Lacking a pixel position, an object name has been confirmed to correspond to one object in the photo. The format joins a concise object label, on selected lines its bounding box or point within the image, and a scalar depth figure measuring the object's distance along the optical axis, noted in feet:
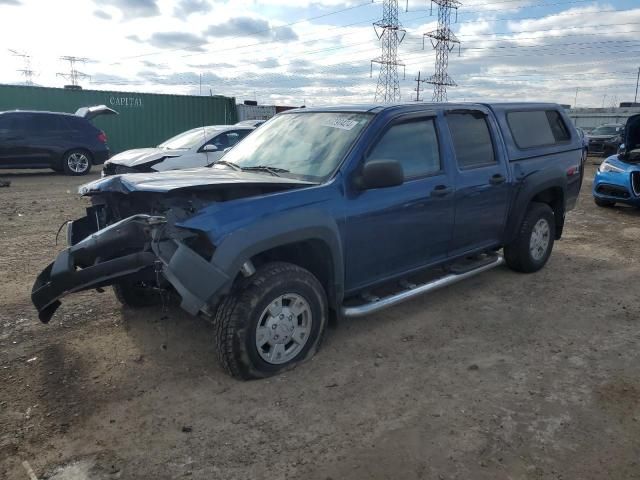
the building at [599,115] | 132.16
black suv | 42.75
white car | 30.37
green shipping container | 63.26
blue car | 30.17
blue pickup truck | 10.47
